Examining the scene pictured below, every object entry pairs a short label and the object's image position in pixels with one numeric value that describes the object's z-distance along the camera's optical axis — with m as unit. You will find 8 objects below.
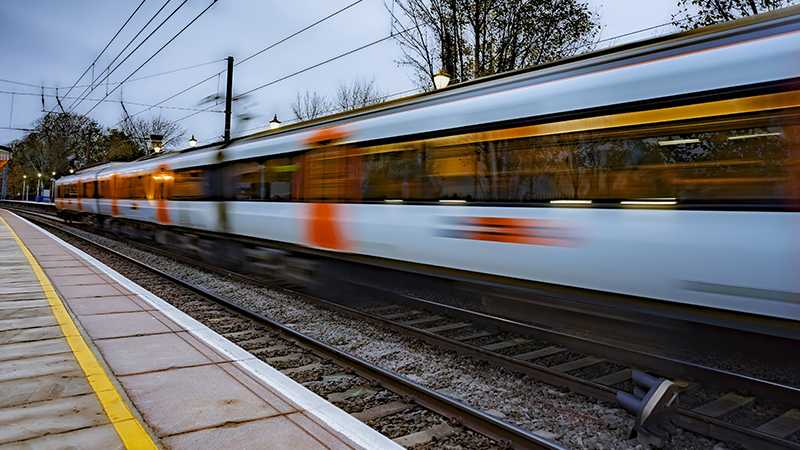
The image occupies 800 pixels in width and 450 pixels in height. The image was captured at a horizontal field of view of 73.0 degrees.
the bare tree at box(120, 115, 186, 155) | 63.06
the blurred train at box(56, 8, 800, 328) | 3.78
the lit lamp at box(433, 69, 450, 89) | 10.59
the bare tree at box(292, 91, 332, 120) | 44.53
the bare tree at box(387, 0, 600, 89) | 16.89
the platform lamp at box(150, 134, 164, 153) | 25.83
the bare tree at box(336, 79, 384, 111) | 38.79
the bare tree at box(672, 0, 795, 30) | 13.48
